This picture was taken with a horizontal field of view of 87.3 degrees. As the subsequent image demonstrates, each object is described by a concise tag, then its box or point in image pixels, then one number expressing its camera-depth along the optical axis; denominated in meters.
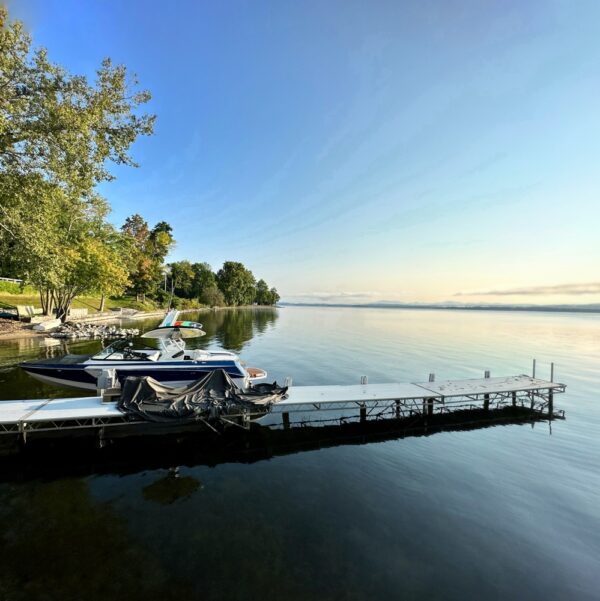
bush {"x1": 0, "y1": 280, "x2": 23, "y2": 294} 43.96
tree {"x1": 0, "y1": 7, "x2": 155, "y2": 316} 14.69
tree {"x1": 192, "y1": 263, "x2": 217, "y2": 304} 107.25
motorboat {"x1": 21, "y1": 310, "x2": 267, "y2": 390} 12.10
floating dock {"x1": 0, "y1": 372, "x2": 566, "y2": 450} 9.28
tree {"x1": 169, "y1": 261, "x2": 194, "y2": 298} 94.50
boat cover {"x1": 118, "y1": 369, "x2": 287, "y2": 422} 9.49
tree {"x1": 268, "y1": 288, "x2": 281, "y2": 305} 186.30
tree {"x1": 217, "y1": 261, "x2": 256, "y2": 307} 125.06
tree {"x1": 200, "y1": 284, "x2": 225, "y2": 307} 104.00
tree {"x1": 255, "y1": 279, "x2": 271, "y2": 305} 177.12
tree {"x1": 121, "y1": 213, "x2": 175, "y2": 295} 70.62
